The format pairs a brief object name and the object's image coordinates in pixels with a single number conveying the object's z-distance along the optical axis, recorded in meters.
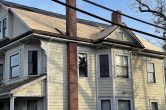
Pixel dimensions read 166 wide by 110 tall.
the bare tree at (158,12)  33.53
